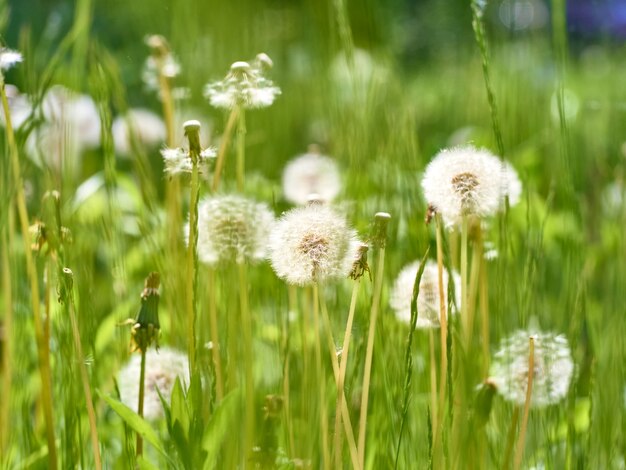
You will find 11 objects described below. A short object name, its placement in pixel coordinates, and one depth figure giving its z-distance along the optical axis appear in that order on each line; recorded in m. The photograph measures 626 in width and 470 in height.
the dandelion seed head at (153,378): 1.23
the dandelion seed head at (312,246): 1.09
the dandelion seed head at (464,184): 1.12
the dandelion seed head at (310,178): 1.48
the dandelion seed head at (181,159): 1.10
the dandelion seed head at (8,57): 1.09
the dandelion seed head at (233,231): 1.14
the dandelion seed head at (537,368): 1.16
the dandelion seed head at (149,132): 2.38
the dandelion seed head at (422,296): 1.18
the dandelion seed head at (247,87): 1.12
